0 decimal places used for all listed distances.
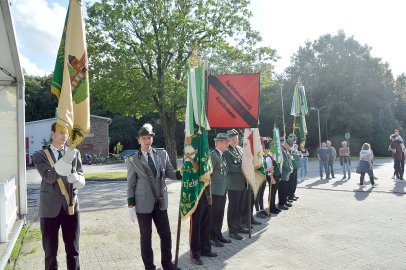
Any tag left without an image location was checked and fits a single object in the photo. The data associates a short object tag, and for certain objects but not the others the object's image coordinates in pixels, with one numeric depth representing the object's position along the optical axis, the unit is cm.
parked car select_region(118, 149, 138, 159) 4316
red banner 757
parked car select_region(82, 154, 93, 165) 3833
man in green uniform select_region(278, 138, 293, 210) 1030
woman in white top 1428
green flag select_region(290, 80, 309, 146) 1351
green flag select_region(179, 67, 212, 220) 583
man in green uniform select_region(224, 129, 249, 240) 748
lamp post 4366
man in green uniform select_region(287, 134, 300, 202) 1123
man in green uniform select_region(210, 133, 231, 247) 679
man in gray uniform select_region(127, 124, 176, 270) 512
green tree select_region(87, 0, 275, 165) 1980
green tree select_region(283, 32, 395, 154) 4559
